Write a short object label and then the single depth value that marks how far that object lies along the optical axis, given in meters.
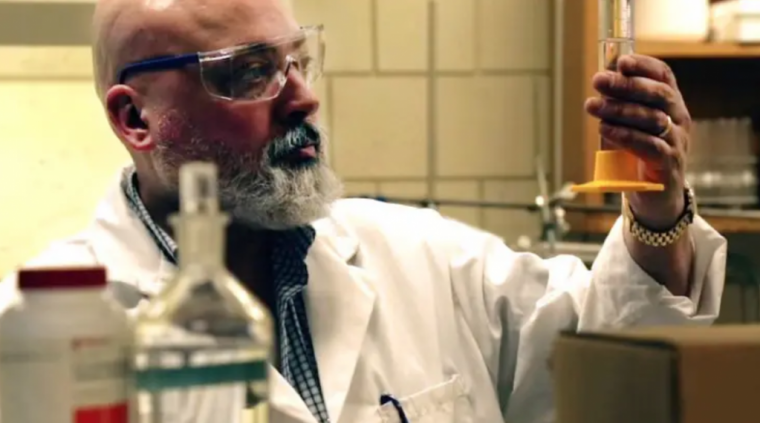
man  1.26
